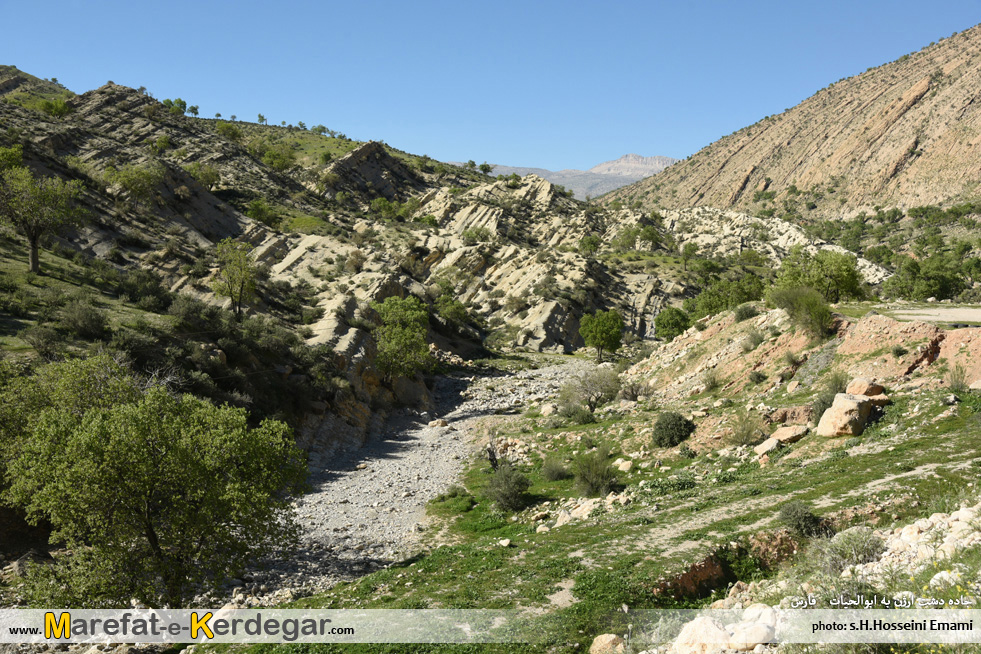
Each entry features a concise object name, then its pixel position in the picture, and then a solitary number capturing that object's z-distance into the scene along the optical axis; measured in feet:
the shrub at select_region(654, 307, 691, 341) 191.88
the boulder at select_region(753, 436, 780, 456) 61.16
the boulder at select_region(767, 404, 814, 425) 64.34
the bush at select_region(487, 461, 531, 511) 68.49
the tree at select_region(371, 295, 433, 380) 135.74
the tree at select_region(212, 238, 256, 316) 124.88
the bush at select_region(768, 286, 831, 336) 82.79
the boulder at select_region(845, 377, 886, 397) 60.49
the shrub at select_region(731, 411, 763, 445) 65.98
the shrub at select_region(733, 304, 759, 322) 110.73
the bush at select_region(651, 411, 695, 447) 74.43
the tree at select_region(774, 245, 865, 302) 126.93
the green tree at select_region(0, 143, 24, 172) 146.51
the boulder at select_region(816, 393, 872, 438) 56.39
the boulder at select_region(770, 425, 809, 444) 61.52
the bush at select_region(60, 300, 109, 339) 83.76
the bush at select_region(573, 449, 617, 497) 65.77
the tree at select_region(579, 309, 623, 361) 187.42
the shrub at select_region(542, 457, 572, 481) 75.97
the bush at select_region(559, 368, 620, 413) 110.42
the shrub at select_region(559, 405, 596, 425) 98.52
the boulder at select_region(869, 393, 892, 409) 58.47
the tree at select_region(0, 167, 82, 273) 101.91
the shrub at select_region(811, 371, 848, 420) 61.98
